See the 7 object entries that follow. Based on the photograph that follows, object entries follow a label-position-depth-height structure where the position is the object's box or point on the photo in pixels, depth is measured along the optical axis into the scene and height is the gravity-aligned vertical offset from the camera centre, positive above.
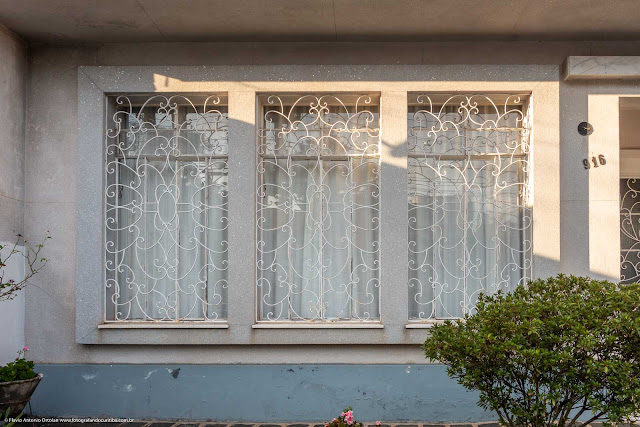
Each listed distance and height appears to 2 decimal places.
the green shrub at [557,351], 3.38 -0.76
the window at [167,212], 6.21 +0.04
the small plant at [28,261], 5.83 -0.42
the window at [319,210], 6.18 +0.05
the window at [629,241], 6.42 -0.29
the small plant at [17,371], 5.33 -1.33
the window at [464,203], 6.17 +0.11
